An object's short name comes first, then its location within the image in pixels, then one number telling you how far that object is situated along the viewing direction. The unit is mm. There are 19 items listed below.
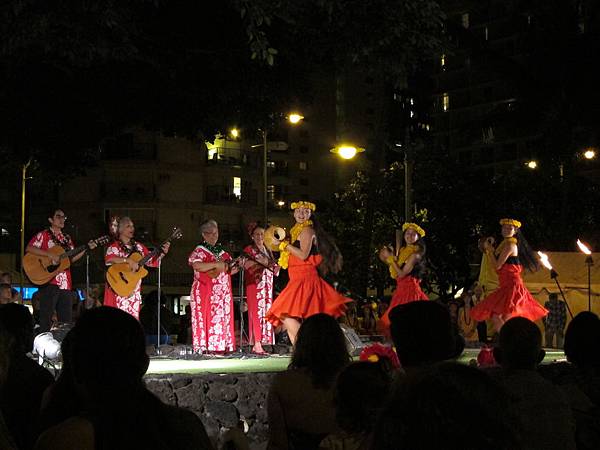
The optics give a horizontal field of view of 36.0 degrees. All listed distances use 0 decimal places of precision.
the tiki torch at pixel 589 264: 16994
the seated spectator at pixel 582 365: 4062
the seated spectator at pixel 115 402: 2475
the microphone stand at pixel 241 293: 12574
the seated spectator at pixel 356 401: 3410
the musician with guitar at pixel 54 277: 11203
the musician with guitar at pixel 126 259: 11703
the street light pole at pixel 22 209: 26912
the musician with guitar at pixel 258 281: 12945
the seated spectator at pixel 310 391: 4320
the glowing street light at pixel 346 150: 17078
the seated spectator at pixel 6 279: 12462
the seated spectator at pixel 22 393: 4156
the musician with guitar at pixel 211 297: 12289
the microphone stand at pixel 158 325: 11836
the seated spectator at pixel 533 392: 3527
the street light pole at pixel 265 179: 19609
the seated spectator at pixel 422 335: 3652
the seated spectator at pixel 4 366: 2721
